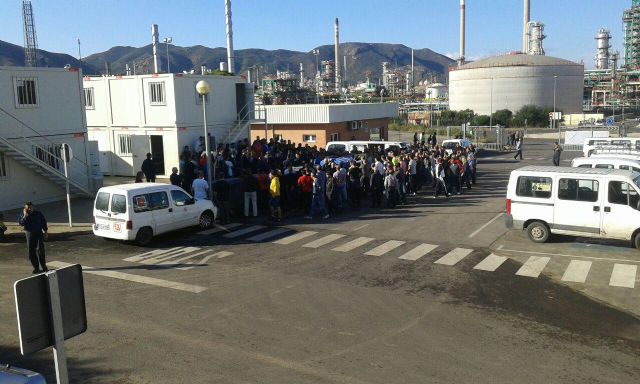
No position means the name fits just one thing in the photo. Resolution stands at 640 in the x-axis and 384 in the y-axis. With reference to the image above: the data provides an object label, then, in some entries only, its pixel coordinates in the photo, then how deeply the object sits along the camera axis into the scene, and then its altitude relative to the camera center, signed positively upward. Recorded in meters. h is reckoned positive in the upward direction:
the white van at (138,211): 15.04 -2.26
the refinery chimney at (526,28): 130.12 +20.50
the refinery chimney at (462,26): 130.10 +20.78
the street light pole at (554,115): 84.96 -0.02
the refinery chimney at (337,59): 136.19 +14.94
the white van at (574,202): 14.20 -2.26
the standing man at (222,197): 18.70 -2.41
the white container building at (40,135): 20.75 -0.19
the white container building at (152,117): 27.55 +0.50
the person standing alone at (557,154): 31.02 -2.12
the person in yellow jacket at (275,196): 18.62 -2.40
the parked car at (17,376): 4.77 -2.08
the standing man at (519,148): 39.56 -2.21
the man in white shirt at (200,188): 18.33 -2.02
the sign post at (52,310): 4.02 -1.32
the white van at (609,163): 19.52 -1.72
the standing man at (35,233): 12.90 -2.30
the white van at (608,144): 25.95 -1.51
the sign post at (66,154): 17.46 -0.75
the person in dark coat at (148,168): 22.34 -1.59
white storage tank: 109.25 +6.15
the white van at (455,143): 38.97 -1.78
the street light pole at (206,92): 18.31 +1.08
